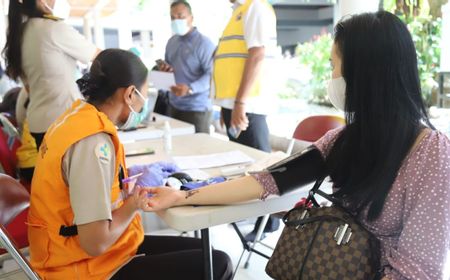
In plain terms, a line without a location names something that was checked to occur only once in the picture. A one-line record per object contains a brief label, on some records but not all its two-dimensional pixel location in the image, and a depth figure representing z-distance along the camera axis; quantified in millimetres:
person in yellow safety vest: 2363
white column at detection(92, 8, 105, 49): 8312
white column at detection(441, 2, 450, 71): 2367
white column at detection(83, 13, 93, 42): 8533
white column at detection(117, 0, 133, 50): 7382
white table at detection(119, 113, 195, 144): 2412
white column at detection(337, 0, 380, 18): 2656
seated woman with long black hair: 991
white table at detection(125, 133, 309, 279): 1175
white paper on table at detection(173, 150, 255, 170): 1733
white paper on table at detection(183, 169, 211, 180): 1561
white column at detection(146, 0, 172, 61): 5379
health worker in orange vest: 1142
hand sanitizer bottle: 2086
